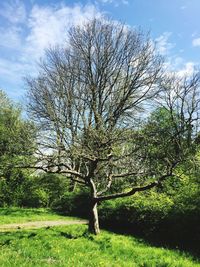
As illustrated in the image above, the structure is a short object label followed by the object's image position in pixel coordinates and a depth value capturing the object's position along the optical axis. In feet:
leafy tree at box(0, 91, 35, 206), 38.03
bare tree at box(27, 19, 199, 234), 36.83
